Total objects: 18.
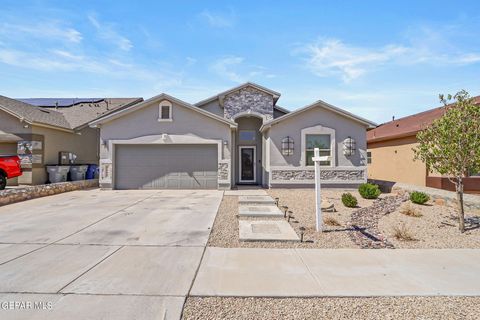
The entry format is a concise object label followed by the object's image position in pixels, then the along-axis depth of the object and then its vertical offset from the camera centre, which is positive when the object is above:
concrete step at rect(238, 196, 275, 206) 10.51 -1.43
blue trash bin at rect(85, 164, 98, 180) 17.66 -0.52
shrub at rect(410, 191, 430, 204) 10.06 -1.24
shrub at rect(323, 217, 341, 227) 7.46 -1.60
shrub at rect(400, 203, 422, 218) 8.45 -1.49
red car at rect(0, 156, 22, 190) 12.62 -0.22
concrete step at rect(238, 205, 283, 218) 8.29 -1.51
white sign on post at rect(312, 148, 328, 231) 6.82 -0.63
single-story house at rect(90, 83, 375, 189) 14.73 +0.93
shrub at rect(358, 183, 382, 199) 11.55 -1.17
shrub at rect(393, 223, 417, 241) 6.21 -1.61
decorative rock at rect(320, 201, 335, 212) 9.28 -1.45
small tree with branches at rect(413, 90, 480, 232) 6.91 +0.55
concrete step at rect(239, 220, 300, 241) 6.14 -1.63
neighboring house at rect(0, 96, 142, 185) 14.91 +1.58
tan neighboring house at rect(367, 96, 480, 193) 13.30 +0.44
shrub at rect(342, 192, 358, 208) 9.90 -1.33
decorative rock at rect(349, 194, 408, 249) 6.00 -1.64
